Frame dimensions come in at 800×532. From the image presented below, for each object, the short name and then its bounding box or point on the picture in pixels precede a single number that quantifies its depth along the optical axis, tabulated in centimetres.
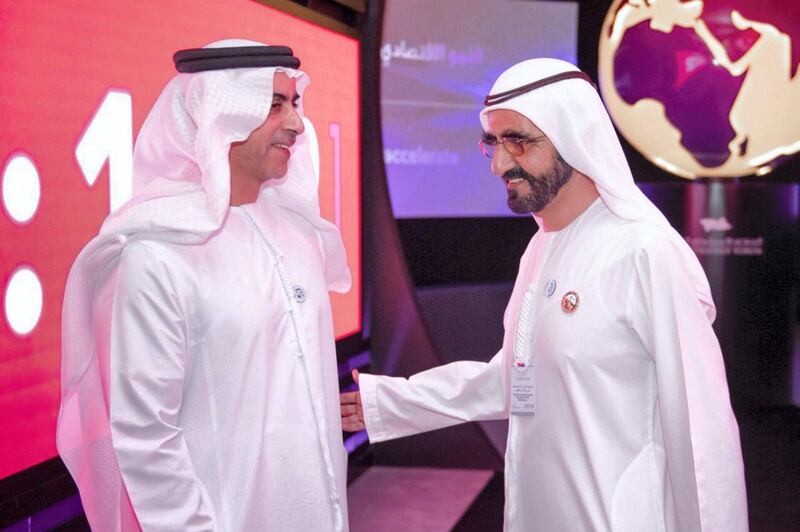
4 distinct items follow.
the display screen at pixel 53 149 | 245
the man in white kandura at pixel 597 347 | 207
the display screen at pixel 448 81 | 563
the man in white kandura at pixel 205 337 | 196
